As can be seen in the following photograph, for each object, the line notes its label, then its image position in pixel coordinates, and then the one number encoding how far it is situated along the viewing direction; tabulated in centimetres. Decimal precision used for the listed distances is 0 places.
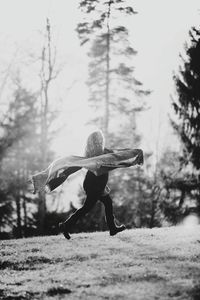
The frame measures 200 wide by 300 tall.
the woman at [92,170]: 852
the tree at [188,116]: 1892
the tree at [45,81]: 2736
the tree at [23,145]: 3061
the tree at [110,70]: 2658
